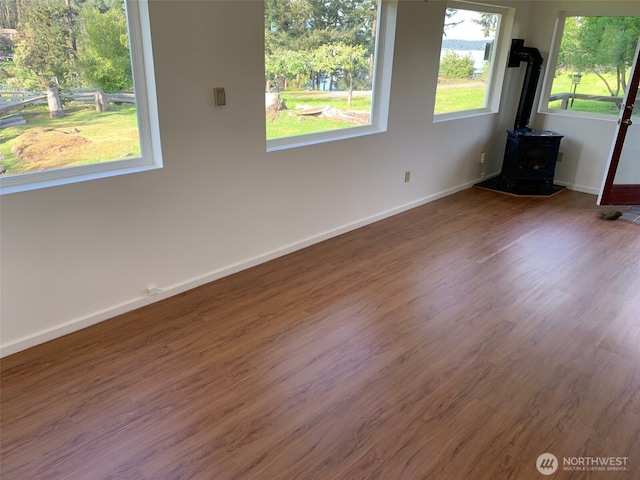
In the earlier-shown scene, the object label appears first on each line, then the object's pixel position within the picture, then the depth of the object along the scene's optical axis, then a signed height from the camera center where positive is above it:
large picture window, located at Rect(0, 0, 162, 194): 2.25 -0.25
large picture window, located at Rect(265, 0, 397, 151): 3.26 -0.10
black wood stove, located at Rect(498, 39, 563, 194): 5.19 -0.89
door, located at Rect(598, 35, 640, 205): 4.55 -0.89
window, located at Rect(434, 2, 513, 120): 4.64 +0.01
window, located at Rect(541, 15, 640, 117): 4.91 +0.00
